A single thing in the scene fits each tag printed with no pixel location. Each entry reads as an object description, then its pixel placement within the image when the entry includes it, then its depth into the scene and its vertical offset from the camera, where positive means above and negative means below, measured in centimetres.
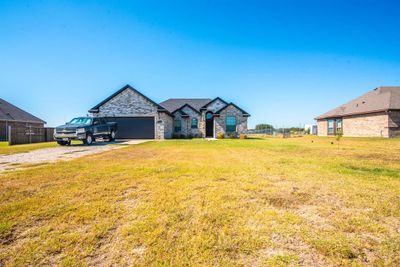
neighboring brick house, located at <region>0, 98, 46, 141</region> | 2314 +220
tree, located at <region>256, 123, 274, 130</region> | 6304 +198
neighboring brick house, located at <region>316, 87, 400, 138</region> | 2033 +193
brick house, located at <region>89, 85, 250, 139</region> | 2012 +198
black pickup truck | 1207 +19
